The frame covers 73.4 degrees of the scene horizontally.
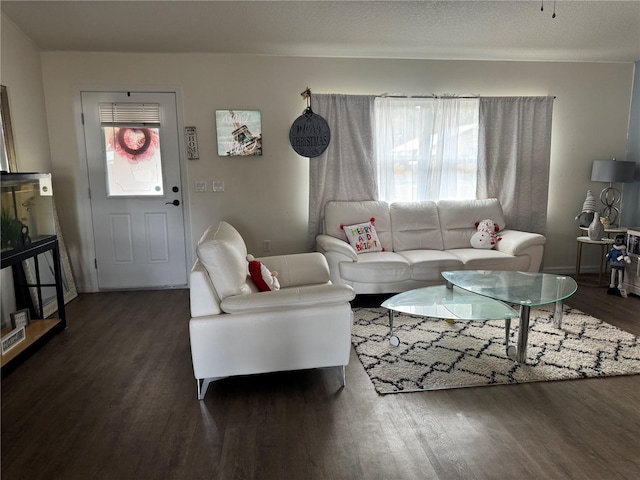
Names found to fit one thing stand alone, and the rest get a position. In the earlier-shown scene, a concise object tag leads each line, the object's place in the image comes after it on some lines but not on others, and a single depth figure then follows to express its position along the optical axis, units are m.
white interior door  4.30
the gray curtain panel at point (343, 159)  4.47
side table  4.39
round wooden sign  4.44
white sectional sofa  3.91
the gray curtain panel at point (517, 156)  4.67
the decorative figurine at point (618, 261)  4.07
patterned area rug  2.57
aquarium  2.74
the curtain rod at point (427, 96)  4.51
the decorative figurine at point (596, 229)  4.43
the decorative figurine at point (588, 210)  4.71
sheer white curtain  4.59
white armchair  2.32
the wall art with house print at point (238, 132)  4.42
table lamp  4.54
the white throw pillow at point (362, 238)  4.25
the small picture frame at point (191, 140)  4.39
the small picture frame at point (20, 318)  3.01
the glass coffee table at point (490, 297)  2.74
